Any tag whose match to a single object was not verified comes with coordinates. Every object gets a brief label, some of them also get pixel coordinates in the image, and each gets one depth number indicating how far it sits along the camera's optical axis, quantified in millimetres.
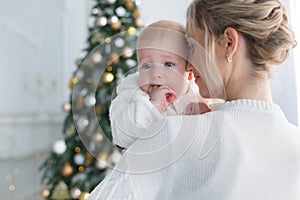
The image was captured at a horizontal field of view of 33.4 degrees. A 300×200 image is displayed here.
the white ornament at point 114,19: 2940
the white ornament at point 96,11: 3053
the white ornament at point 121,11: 3004
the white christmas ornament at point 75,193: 3039
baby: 1020
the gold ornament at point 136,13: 3057
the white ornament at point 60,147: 3143
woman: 1010
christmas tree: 3016
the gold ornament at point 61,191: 3123
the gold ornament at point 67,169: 3102
